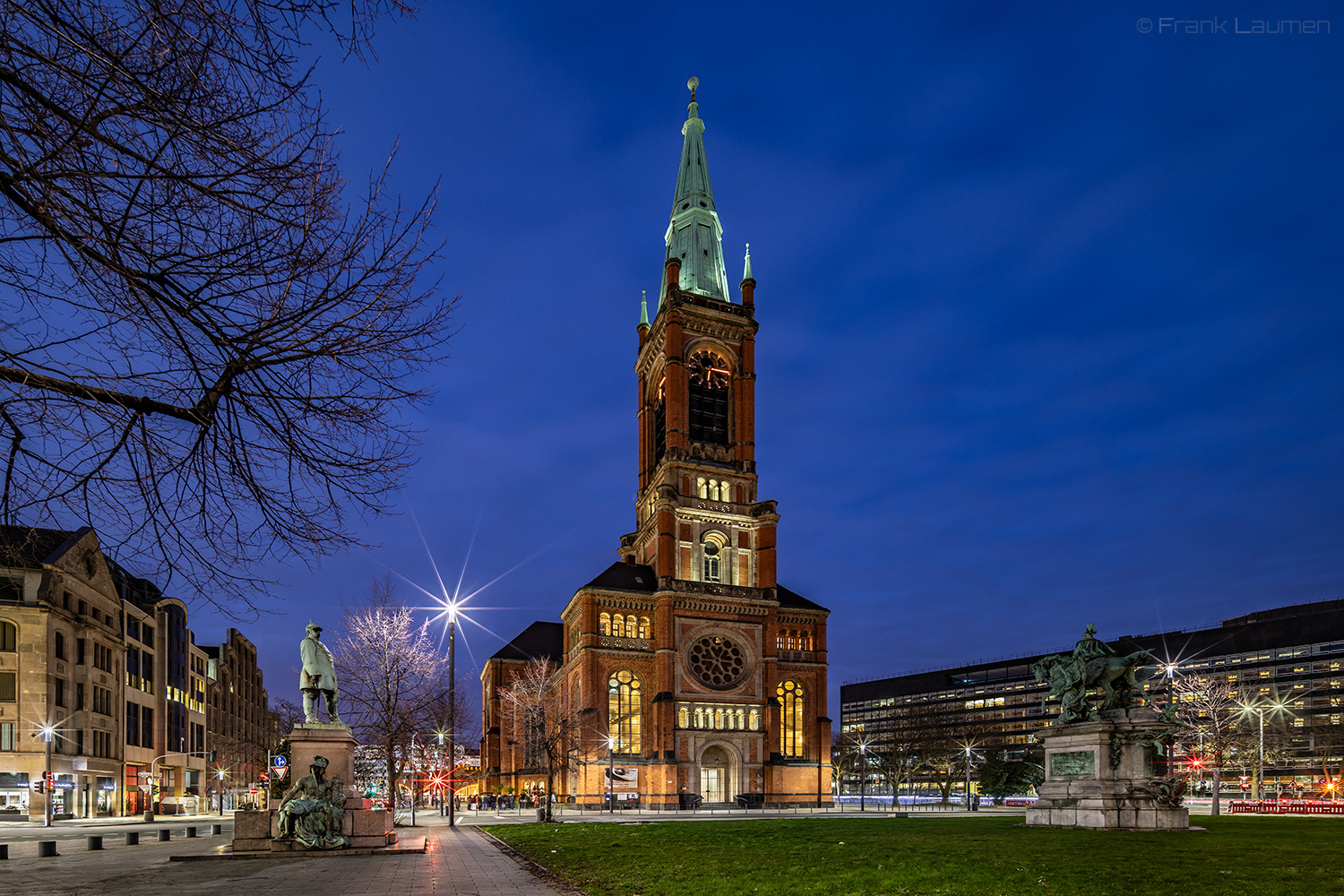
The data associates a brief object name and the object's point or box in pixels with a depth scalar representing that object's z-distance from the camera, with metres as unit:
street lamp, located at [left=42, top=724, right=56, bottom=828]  42.84
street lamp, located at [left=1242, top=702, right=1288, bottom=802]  54.34
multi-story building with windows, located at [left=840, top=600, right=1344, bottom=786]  105.12
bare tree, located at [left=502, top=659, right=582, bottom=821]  59.75
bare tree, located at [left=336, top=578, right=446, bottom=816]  36.78
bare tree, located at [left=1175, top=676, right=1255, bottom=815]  43.81
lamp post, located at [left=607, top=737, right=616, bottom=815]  49.54
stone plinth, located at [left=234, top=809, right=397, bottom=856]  19.52
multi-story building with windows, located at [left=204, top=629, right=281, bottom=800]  85.38
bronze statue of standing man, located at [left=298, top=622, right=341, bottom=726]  20.62
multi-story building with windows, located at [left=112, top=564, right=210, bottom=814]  63.31
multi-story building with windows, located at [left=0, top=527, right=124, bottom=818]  47.44
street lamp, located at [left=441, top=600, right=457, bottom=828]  29.91
